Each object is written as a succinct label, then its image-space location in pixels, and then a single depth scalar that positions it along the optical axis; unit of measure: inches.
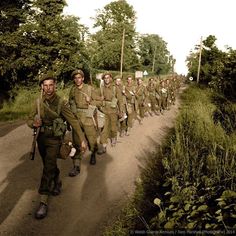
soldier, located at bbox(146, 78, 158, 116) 659.6
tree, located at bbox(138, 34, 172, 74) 3236.7
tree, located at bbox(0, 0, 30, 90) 758.5
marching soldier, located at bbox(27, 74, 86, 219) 189.2
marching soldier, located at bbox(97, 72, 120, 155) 350.0
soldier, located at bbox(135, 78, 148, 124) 546.3
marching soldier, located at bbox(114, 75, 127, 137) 399.9
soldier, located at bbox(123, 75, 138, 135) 469.7
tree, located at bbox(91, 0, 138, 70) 2135.8
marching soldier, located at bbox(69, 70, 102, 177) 257.6
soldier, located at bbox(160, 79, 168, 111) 695.7
